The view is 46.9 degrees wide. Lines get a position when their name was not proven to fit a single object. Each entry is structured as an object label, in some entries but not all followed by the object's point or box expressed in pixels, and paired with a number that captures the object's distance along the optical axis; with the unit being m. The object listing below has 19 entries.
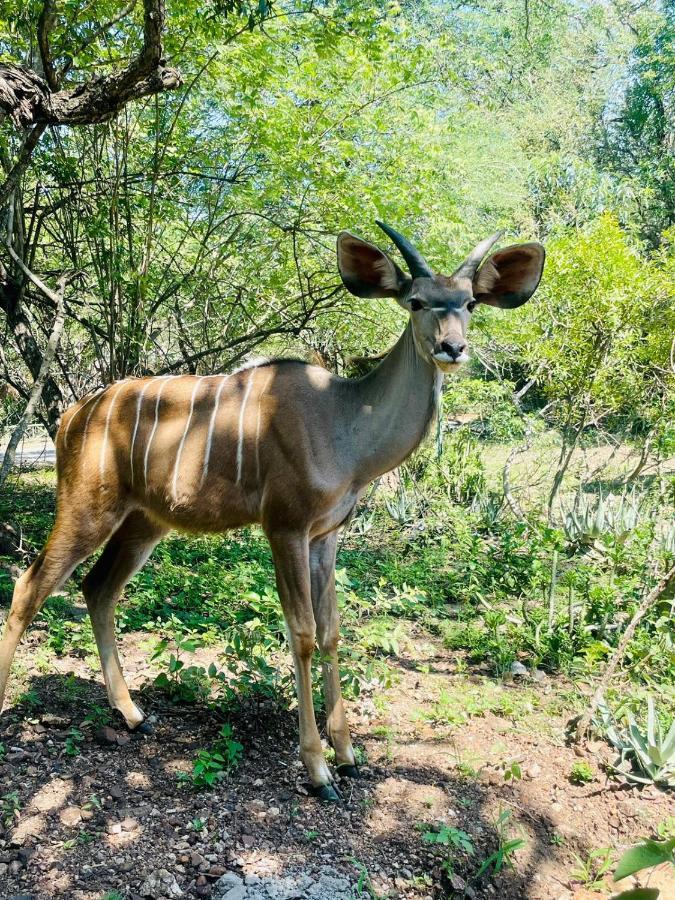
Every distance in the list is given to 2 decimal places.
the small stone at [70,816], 2.58
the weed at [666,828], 2.82
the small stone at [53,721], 3.19
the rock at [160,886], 2.31
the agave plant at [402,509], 7.29
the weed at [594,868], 2.64
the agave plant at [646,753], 3.08
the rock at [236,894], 2.32
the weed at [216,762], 2.83
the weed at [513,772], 3.01
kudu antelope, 2.93
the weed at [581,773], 3.14
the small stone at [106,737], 3.08
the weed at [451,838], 2.59
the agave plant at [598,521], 6.30
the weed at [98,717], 3.23
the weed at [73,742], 2.99
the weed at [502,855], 2.58
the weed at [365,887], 2.42
